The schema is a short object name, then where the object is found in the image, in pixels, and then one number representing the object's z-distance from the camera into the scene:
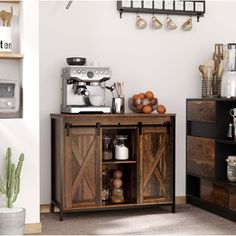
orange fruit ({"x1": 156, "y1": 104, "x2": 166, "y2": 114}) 5.12
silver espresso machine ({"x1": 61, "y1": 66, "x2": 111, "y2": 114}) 4.89
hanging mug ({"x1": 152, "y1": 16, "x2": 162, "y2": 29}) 5.40
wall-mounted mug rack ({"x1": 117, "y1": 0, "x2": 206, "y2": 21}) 5.32
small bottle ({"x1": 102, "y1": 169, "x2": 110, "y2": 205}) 5.05
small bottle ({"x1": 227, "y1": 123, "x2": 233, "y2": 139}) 4.95
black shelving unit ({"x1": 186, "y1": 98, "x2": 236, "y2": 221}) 4.88
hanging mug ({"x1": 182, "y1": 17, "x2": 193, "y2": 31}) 5.50
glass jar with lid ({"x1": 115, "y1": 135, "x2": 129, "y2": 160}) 5.01
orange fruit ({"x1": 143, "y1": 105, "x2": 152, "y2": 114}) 5.05
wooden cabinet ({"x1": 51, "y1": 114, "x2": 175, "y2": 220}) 4.78
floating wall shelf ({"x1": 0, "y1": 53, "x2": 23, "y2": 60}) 4.33
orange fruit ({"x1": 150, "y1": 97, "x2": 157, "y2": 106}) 5.19
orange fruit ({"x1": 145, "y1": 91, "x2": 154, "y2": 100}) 5.17
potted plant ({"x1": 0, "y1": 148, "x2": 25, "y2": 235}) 4.03
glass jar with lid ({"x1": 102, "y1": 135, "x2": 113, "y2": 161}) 5.01
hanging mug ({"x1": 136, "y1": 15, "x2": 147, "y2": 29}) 5.37
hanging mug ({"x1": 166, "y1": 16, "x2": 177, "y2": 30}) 5.45
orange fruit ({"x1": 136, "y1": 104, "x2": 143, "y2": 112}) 5.16
